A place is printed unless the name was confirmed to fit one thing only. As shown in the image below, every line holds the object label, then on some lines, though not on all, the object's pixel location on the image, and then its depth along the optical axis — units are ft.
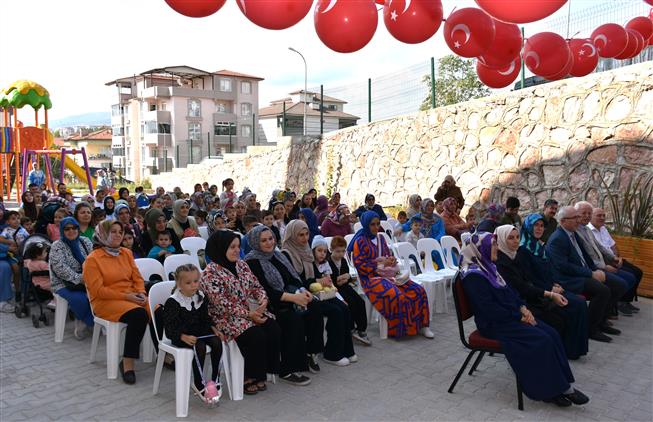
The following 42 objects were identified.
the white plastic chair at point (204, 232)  23.69
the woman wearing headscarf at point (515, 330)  12.11
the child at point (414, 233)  23.53
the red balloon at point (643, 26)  22.79
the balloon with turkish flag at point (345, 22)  13.82
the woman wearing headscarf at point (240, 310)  12.81
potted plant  21.99
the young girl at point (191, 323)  12.09
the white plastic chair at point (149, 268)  16.28
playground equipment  69.62
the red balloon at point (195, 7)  11.35
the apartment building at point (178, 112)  152.46
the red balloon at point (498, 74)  21.72
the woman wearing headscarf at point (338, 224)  24.29
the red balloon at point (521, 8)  10.76
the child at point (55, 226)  20.76
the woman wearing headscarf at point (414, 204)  26.50
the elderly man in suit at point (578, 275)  16.96
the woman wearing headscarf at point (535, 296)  14.26
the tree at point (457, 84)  51.78
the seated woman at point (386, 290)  17.10
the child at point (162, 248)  18.44
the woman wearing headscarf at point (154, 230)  19.84
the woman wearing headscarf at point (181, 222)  21.75
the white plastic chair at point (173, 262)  16.30
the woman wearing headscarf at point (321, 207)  28.78
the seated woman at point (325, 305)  14.97
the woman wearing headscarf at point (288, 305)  13.84
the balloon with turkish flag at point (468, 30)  16.65
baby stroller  18.44
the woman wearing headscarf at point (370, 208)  27.94
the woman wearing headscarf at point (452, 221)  25.48
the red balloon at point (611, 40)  21.76
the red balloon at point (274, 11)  12.12
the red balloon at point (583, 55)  21.94
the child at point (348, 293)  16.80
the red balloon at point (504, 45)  18.06
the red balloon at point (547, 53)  20.12
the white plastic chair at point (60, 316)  16.48
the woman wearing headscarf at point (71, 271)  15.84
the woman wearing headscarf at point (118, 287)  13.76
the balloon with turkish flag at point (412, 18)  14.90
